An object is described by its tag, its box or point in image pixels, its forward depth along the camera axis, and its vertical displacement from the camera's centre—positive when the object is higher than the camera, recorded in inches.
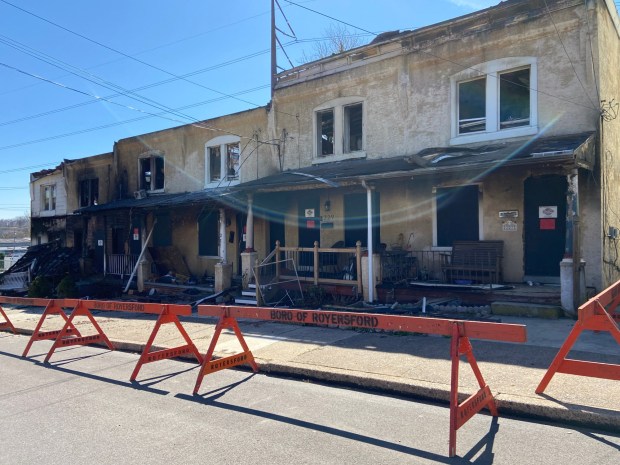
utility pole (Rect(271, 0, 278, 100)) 704.4 +288.7
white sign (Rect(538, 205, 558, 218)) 417.1 +19.6
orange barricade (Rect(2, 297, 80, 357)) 334.0 -58.3
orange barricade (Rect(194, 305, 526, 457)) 166.6 -36.8
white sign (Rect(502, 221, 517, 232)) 433.7 +7.6
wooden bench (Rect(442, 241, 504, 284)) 428.5 -25.1
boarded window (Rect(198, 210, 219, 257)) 693.3 +5.0
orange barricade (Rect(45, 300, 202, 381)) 265.3 -48.0
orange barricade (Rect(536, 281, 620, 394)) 184.4 -48.7
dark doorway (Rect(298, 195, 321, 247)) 573.0 +18.5
